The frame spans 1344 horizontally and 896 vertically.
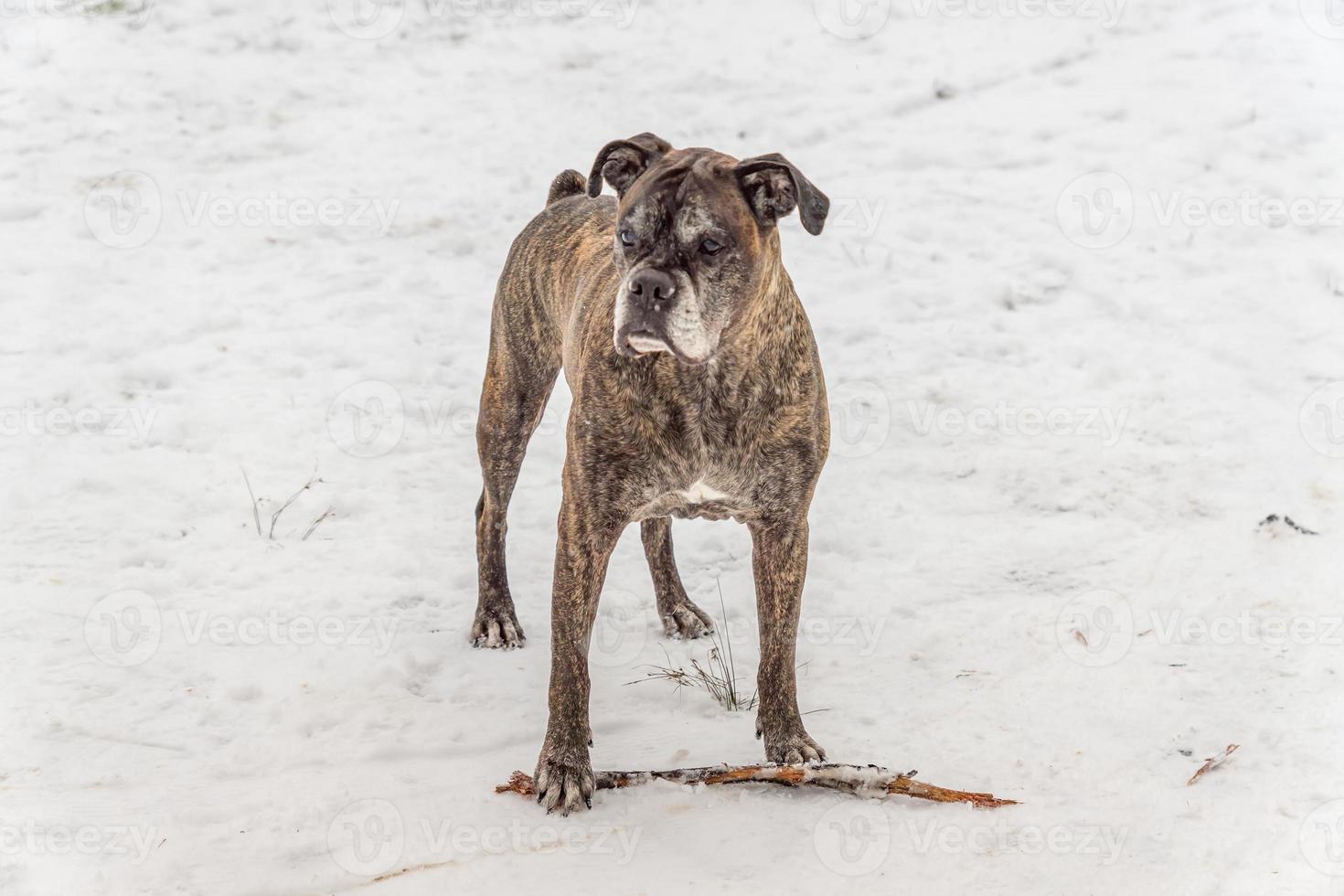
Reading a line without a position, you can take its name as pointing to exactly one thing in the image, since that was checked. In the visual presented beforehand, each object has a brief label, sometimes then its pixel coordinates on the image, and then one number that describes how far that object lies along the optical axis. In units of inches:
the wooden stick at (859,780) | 134.7
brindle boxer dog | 131.1
